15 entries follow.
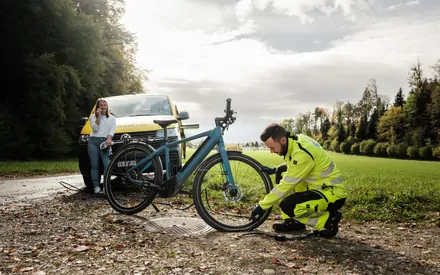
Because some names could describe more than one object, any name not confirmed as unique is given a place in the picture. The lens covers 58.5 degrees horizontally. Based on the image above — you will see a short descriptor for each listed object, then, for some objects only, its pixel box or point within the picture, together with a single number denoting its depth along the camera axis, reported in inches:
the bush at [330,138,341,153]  2879.4
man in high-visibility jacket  178.5
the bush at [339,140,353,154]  2600.9
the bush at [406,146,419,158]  1857.8
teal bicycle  203.3
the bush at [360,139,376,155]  2224.4
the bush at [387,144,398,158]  1977.1
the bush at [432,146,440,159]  1708.7
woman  301.0
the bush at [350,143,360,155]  2419.9
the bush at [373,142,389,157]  2086.6
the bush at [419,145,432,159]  1768.0
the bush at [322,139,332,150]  3206.4
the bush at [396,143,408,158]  1946.5
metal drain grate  199.6
